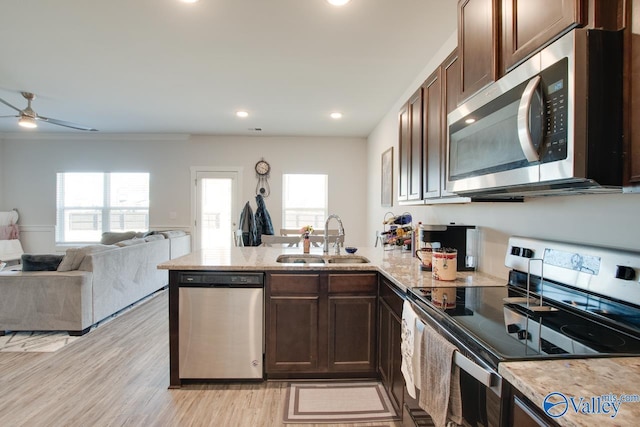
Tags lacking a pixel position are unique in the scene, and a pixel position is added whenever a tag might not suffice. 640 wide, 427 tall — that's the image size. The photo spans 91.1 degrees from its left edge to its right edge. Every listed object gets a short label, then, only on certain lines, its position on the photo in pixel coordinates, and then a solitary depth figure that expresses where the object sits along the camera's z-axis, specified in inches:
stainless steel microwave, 32.6
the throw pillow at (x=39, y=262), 125.4
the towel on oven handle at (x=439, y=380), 40.8
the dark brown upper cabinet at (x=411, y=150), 88.4
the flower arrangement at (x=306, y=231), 108.9
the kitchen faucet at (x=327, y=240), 110.5
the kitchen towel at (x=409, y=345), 53.6
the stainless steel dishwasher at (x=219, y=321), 85.9
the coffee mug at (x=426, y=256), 79.9
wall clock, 232.5
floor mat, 76.4
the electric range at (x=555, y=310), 35.1
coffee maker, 81.3
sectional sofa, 122.3
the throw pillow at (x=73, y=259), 125.9
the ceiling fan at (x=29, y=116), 144.6
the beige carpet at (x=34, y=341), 112.4
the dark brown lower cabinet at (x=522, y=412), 26.5
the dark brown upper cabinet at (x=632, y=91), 31.0
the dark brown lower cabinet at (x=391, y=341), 70.0
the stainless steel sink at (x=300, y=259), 100.5
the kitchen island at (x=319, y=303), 86.2
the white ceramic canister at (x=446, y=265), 68.7
